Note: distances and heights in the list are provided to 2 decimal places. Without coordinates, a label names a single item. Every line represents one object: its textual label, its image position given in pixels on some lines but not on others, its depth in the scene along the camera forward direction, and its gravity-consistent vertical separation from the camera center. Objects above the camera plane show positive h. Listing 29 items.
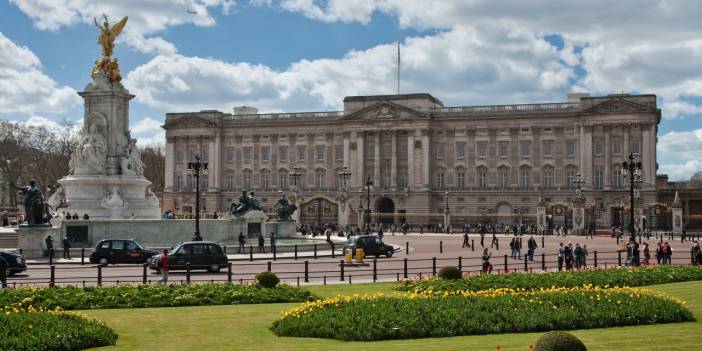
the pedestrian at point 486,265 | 31.25 -2.10
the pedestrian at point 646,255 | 39.33 -2.16
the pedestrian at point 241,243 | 45.81 -1.95
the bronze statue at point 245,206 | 55.41 +0.09
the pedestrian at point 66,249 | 40.69 -2.01
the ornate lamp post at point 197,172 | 44.03 +2.04
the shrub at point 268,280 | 23.52 -2.00
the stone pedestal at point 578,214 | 89.81 -0.69
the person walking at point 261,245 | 47.12 -2.11
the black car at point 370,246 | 47.19 -2.12
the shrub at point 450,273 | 24.96 -1.92
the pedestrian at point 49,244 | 40.02 -1.75
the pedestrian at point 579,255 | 38.38 -2.12
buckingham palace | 105.88 +6.81
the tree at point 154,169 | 141.50 +6.46
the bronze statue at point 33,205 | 42.25 +0.10
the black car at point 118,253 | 38.16 -2.05
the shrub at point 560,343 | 10.15 -1.61
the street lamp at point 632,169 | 44.53 +2.47
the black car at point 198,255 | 34.66 -1.95
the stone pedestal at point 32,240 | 41.56 -1.61
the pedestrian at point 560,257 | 35.55 -2.11
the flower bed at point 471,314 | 16.72 -2.18
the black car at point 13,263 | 31.62 -2.09
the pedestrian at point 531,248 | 44.66 -2.14
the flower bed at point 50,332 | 14.48 -2.21
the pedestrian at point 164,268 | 28.20 -2.01
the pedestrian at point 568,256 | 36.15 -2.10
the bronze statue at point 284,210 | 63.62 -0.19
